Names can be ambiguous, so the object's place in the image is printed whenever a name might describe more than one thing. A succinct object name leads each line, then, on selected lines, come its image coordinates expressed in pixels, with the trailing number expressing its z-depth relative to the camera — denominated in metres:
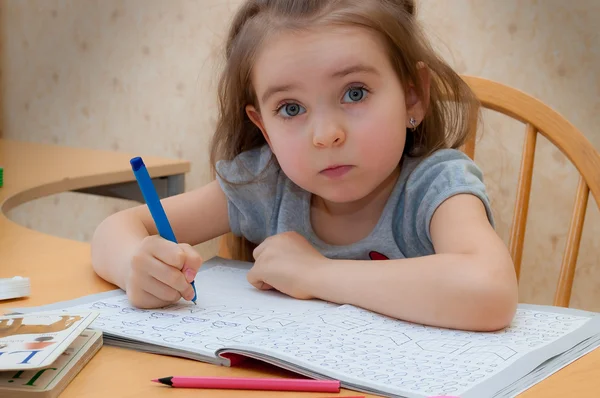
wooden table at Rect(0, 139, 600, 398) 0.54
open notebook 0.54
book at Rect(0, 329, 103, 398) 0.50
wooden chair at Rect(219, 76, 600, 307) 1.09
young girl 0.74
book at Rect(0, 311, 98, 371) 0.51
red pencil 0.53
